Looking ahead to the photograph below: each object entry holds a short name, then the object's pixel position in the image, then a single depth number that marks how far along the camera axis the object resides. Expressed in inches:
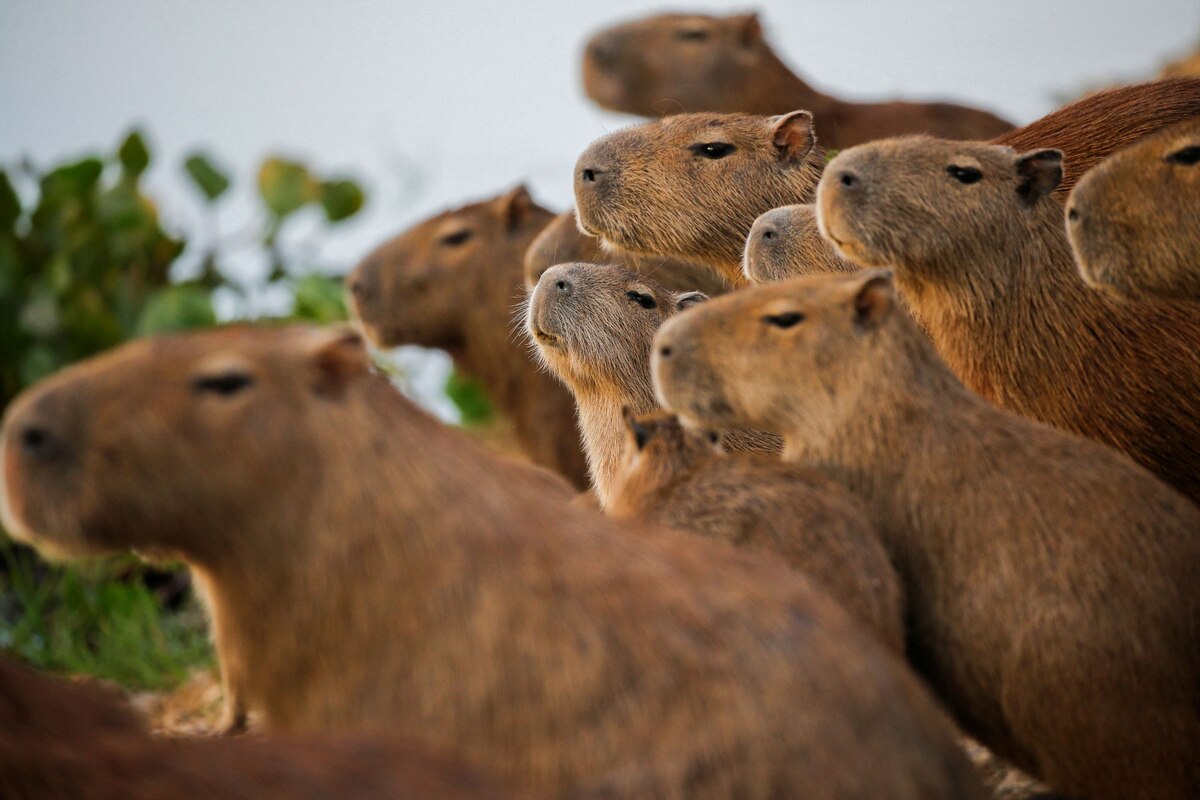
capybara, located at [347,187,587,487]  543.2
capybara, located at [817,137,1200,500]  288.4
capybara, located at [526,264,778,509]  302.4
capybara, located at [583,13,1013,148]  609.0
